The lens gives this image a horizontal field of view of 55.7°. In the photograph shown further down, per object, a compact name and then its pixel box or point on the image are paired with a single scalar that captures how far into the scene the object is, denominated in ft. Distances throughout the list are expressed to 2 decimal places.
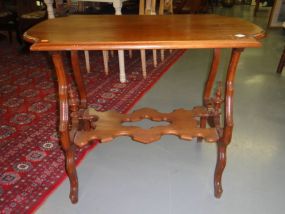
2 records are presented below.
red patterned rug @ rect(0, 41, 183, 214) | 4.67
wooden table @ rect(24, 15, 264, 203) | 3.21
